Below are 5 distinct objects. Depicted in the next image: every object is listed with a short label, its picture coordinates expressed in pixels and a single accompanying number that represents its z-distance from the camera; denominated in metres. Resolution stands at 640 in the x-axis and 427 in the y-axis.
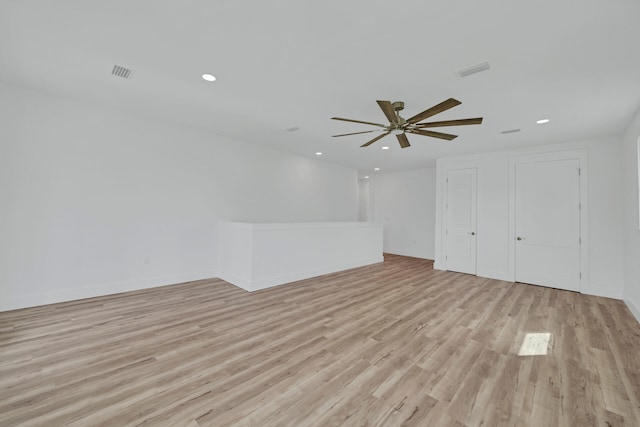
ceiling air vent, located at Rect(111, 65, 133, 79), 2.65
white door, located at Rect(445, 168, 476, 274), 5.65
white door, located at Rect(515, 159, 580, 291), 4.53
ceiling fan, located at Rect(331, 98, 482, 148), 2.40
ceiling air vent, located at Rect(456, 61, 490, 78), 2.37
